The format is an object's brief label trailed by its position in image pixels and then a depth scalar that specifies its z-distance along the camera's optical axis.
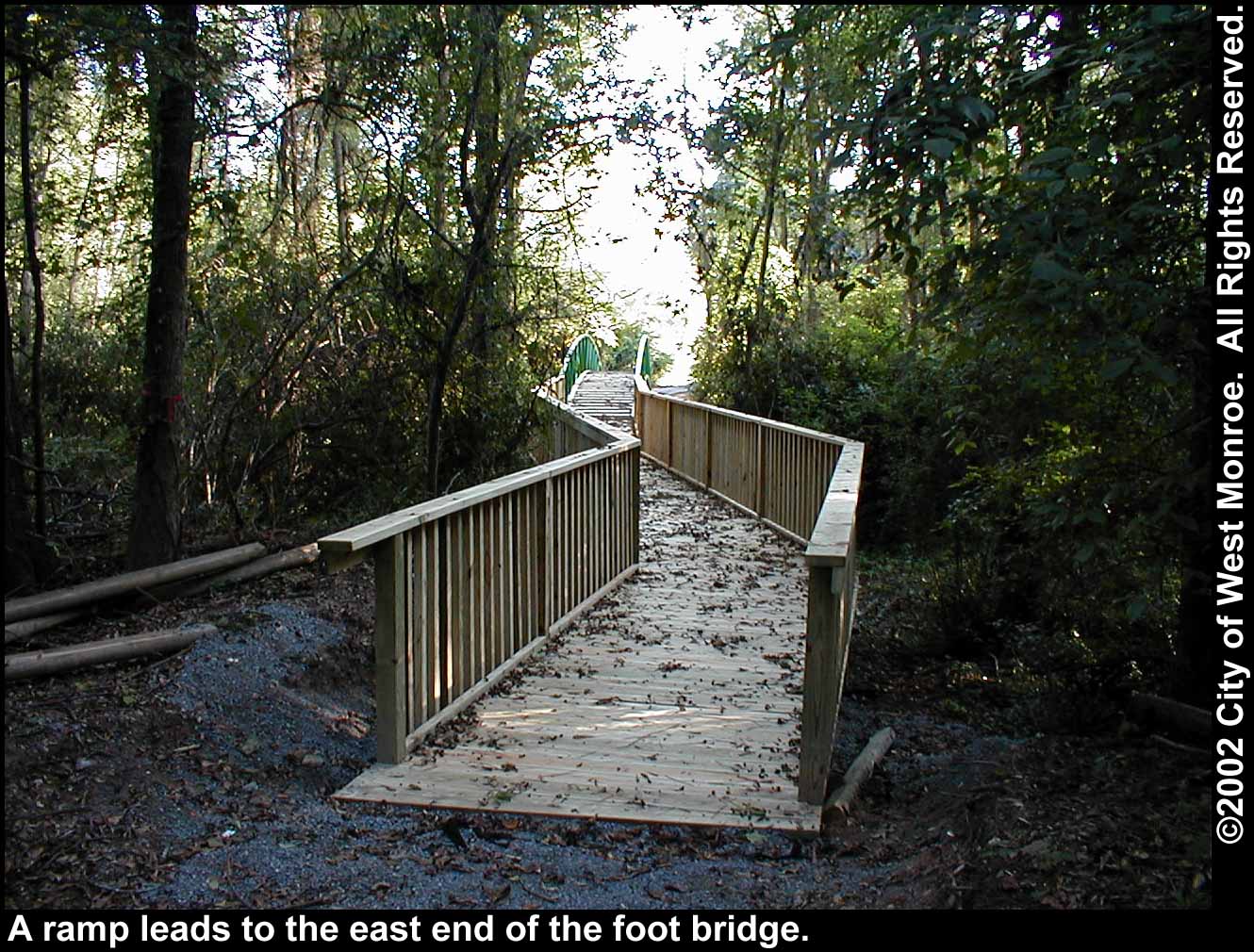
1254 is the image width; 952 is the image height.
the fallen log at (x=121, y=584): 5.04
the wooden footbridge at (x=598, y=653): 4.11
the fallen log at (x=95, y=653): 4.36
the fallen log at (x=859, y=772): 4.07
